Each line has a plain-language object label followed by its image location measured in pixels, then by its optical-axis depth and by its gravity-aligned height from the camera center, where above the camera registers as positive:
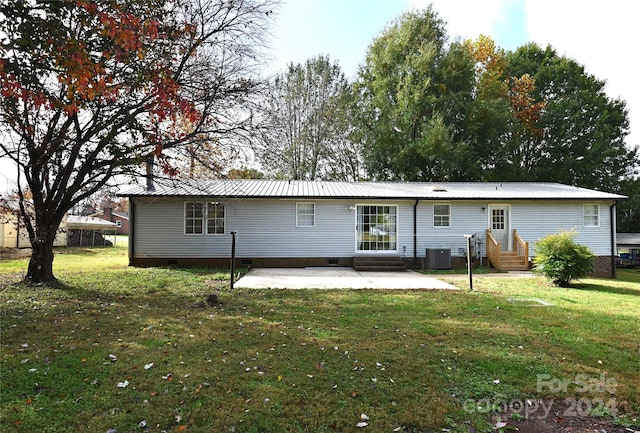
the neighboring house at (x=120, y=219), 53.19 +1.40
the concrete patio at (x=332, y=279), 9.64 -1.50
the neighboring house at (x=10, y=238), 21.06 -0.60
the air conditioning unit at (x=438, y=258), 13.76 -1.09
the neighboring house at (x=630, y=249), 22.78 -1.31
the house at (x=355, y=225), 14.07 +0.13
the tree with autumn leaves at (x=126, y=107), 5.85 +2.47
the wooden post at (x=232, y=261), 8.98 -0.82
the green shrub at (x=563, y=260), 10.13 -0.85
